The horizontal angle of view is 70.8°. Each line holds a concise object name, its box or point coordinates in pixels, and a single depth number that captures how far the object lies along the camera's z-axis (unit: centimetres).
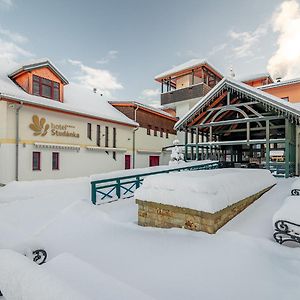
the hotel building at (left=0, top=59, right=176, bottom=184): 1276
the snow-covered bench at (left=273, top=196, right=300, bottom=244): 423
